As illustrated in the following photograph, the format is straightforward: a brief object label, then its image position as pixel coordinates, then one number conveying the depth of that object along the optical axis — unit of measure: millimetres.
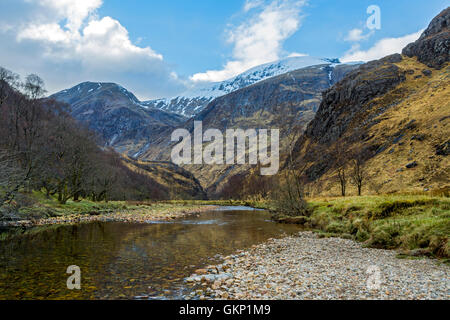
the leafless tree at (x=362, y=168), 61906
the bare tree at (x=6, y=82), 35562
